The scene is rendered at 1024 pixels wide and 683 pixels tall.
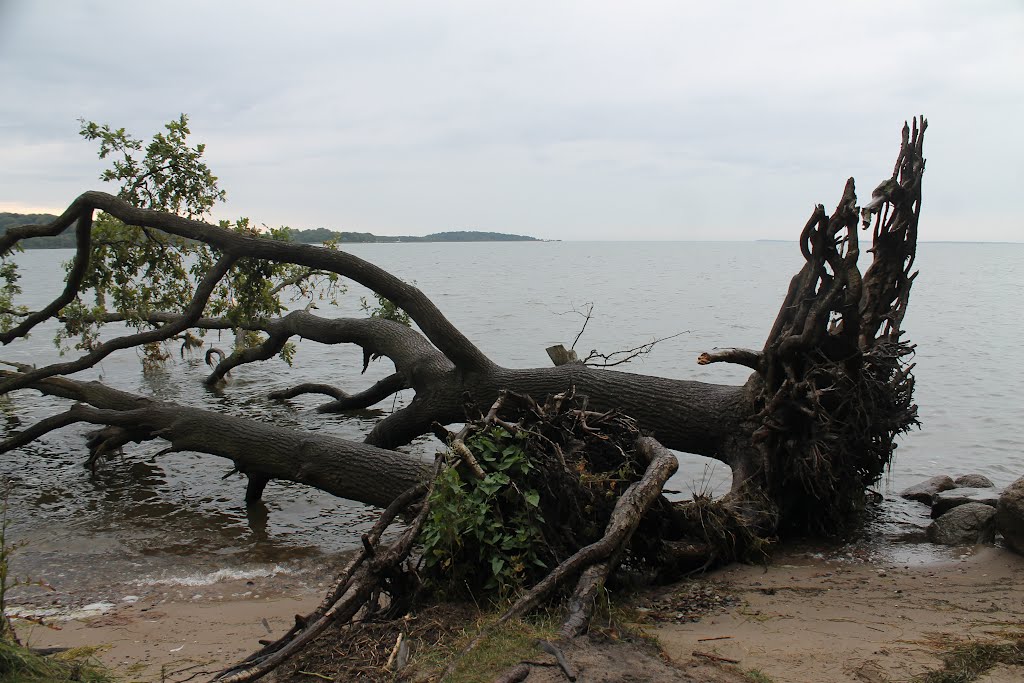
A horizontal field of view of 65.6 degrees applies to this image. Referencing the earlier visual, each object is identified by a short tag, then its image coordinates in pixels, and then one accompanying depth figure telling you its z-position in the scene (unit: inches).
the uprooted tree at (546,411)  225.9
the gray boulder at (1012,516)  269.9
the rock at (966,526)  295.6
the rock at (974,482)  385.7
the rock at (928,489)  366.8
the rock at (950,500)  334.3
